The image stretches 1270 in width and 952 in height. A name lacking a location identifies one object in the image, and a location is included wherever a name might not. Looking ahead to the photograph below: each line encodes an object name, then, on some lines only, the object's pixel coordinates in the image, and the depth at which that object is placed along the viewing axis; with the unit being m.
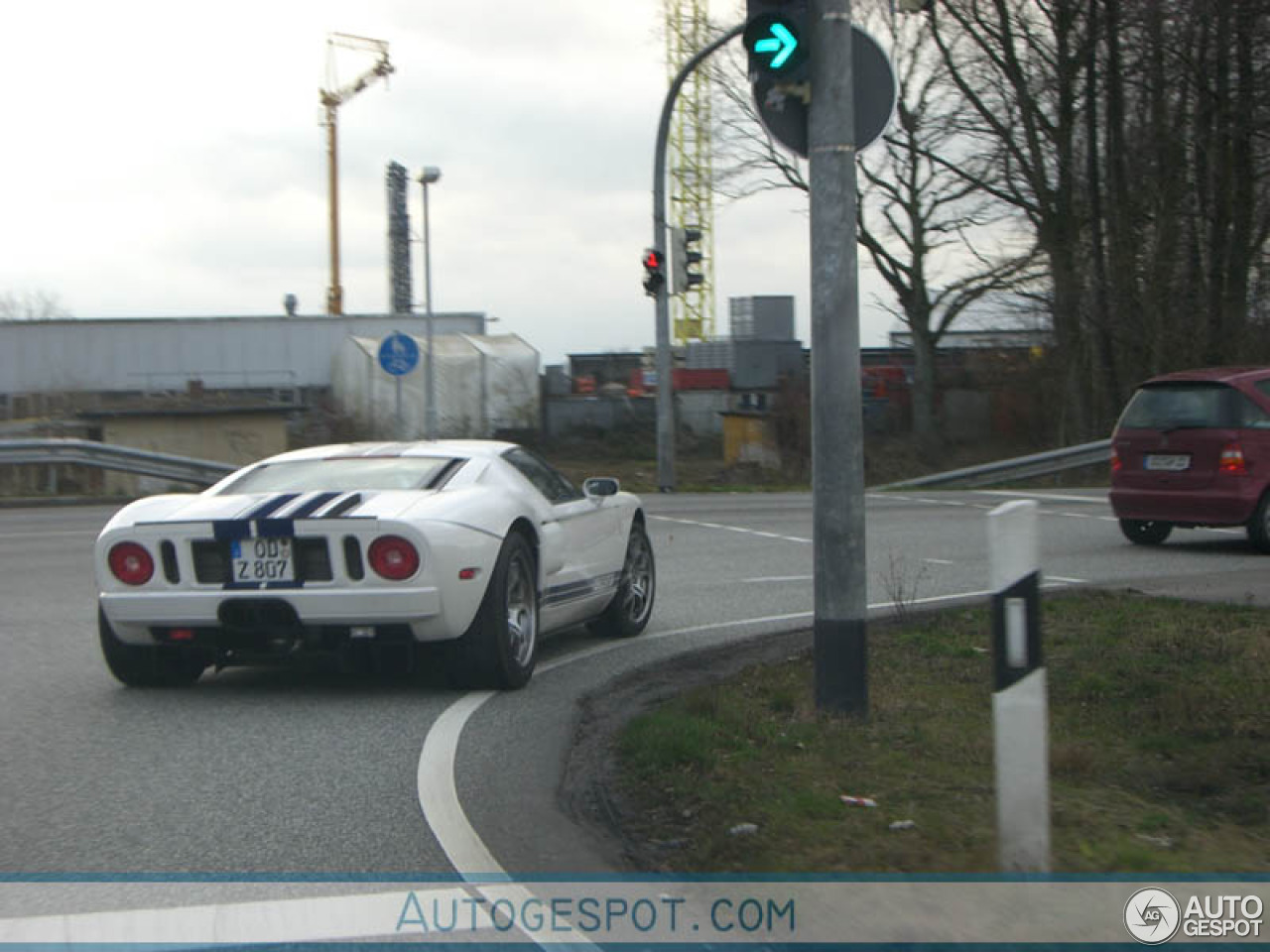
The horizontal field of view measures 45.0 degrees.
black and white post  4.16
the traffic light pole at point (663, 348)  26.14
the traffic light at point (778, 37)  6.33
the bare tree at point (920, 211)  37.19
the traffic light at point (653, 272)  26.06
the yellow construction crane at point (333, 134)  89.38
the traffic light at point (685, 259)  25.61
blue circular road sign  26.11
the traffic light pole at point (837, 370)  6.49
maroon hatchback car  13.70
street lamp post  31.48
